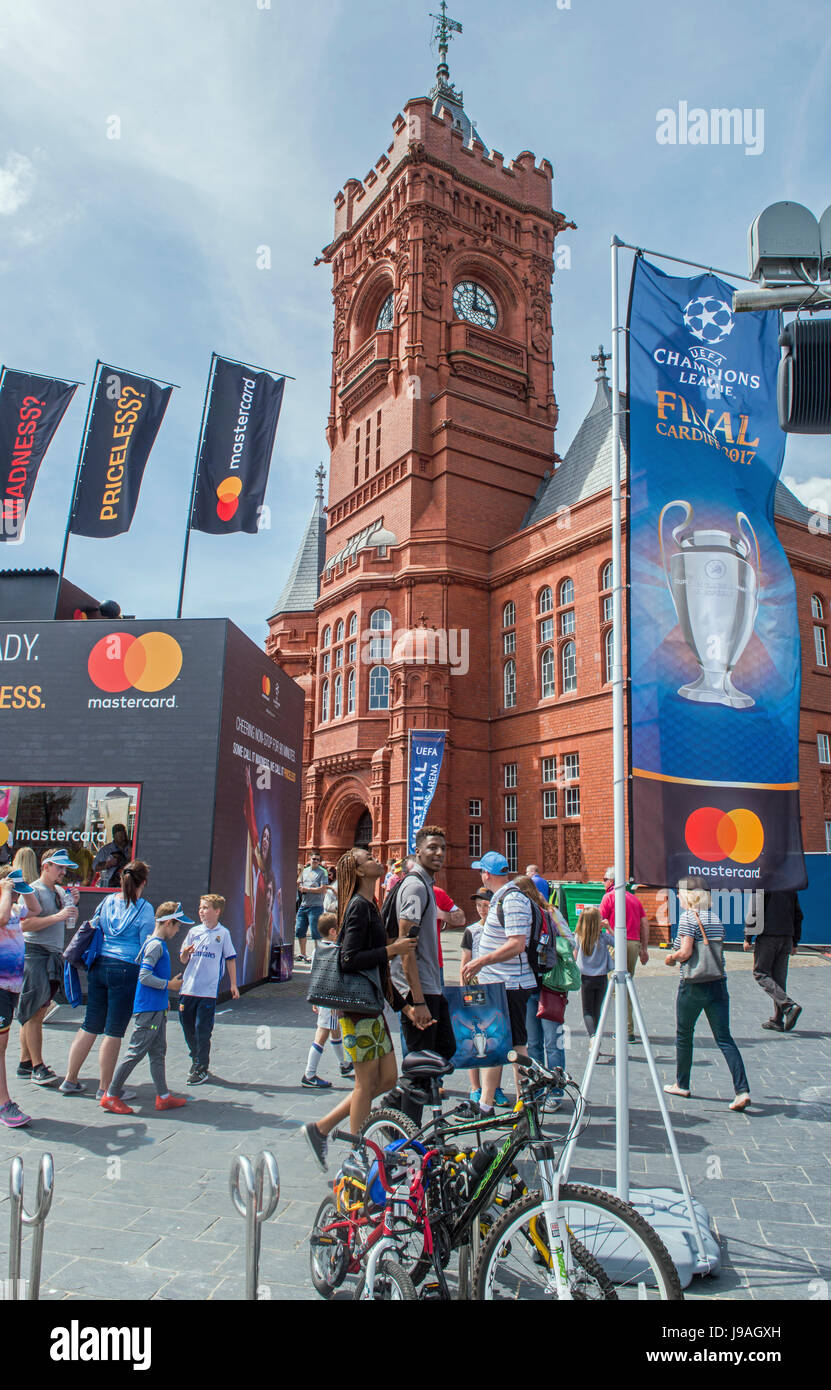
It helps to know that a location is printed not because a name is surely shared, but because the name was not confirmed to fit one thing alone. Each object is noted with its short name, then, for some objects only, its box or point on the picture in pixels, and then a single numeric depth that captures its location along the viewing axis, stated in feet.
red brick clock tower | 93.30
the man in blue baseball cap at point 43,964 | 22.40
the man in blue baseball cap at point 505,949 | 18.51
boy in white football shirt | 23.25
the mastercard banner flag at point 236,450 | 46.03
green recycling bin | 62.13
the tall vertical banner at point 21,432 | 47.73
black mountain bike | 8.69
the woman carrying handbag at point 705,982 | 20.67
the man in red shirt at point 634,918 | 29.53
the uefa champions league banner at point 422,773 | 80.33
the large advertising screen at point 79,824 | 36.27
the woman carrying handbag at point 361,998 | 14.74
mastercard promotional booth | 36.04
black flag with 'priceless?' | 45.93
